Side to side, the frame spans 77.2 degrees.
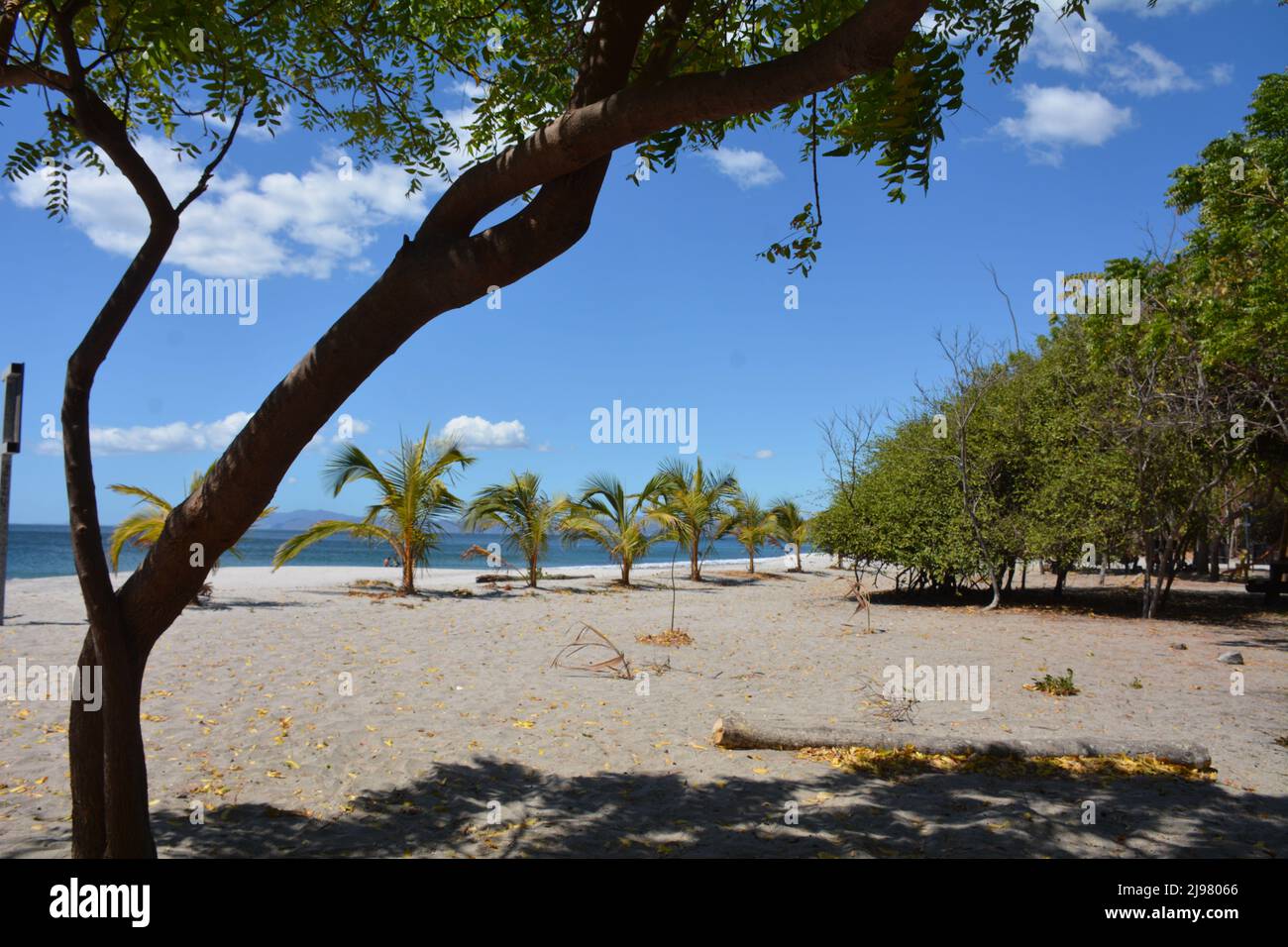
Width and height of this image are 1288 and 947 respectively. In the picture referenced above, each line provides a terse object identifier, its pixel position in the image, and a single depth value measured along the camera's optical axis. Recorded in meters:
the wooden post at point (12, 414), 10.45
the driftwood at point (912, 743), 5.04
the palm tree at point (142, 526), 12.12
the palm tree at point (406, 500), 15.06
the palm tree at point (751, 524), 24.19
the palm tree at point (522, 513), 17.09
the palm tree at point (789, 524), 27.14
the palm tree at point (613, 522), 18.62
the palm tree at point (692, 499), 19.67
